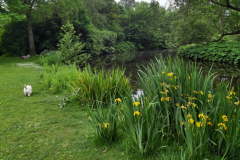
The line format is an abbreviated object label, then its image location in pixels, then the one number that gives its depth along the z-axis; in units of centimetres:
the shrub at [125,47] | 3485
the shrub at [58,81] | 596
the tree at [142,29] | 4209
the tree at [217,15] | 1574
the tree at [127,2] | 8069
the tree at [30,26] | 1723
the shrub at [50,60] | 1141
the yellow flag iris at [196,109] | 201
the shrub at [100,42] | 2178
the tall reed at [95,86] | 452
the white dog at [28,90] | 531
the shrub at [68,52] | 1101
